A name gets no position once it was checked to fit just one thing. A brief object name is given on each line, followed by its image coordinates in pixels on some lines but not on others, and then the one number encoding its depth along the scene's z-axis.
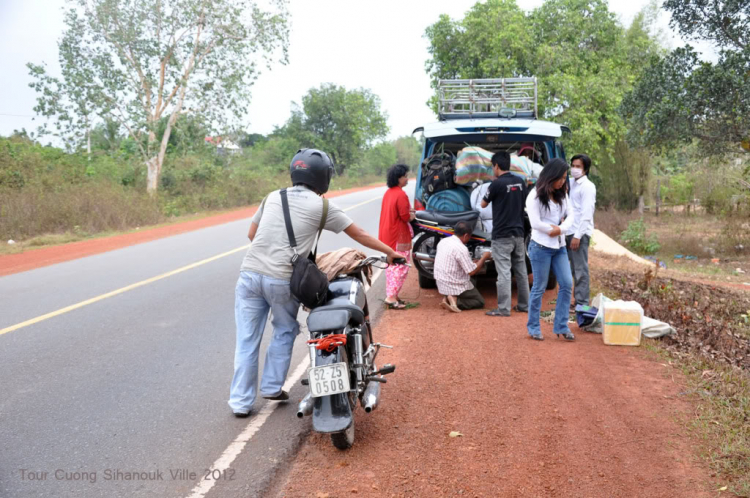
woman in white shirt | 6.24
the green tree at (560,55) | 21.06
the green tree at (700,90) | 13.00
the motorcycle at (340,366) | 3.79
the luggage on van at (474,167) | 8.22
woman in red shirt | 7.89
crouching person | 7.64
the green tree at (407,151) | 100.88
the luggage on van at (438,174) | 8.41
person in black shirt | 7.25
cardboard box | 6.24
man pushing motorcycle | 4.36
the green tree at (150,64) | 25.08
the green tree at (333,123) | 53.41
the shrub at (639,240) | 17.66
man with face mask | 7.11
